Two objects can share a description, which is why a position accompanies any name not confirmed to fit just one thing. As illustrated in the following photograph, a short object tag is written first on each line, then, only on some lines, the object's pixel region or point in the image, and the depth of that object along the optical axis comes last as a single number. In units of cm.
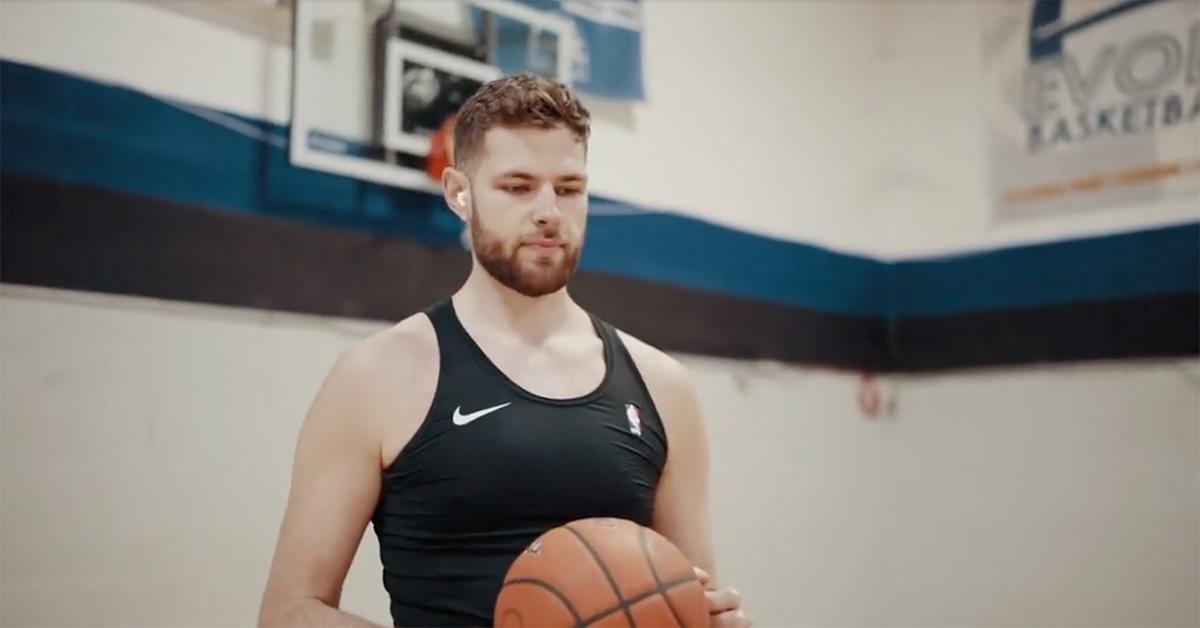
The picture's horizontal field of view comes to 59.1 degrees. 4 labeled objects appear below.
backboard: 230
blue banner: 267
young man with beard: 161
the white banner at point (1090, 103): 307
